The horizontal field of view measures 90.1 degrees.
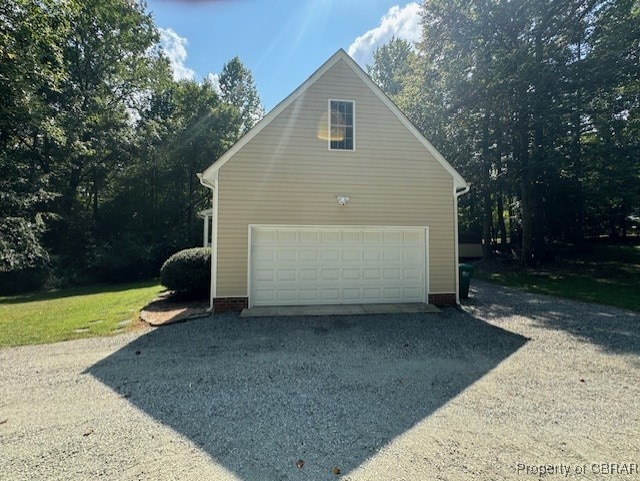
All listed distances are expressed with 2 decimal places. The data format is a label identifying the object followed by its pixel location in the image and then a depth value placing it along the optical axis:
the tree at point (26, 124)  10.43
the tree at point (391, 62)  29.97
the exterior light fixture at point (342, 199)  8.71
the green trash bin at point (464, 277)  10.45
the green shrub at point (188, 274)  9.80
